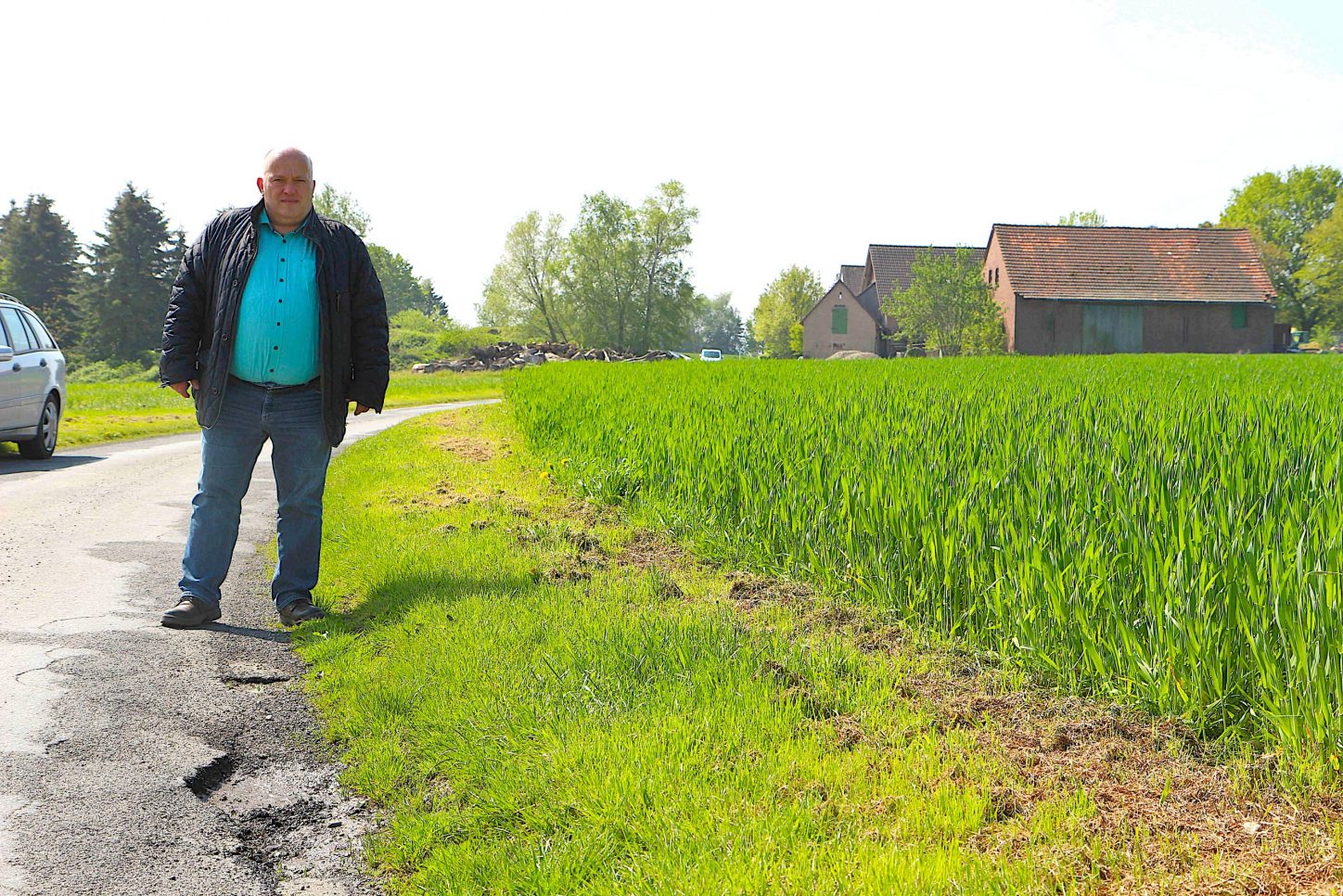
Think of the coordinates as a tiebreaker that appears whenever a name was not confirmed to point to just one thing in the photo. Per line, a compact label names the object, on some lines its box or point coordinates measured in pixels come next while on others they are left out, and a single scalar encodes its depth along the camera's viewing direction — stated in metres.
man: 5.71
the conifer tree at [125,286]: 64.50
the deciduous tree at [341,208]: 86.62
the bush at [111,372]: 58.34
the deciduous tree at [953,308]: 55.19
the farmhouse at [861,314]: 75.19
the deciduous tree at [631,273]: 87.88
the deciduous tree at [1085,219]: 94.50
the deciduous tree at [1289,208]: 93.44
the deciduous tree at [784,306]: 102.75
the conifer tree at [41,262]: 73.25
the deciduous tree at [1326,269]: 84.00
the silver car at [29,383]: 13.13
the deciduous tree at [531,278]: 93.00
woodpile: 53.25
